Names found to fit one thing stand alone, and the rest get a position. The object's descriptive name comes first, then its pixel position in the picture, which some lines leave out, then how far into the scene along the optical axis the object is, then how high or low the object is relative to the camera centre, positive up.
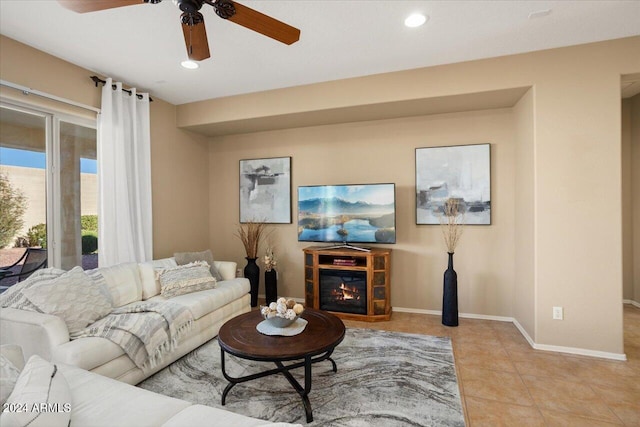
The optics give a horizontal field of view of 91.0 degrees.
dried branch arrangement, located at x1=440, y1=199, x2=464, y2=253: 3.76 -0.10
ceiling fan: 1.66 +1.11
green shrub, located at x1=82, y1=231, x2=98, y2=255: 3.38 -0.30
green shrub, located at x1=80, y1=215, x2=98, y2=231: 3.37 -0.08
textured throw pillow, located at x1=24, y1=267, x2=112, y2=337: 2.23 -0.63
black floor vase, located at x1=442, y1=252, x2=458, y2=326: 3.55 -0.99
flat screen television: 3.86 -0.01
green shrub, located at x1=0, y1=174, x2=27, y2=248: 2.75 +0.05
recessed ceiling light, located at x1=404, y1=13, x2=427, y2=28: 2.38 +1.48
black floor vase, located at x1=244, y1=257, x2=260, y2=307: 4.39 -0.86
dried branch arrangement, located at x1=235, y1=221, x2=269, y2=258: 4.47 -0.31
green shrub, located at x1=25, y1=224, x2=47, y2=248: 2.93 -0.20
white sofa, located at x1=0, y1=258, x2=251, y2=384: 2.06 -0.85
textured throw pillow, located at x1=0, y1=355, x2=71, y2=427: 1.02 -0.65
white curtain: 3.37 +0.41
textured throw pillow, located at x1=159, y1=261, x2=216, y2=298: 3.18 -0.69
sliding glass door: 2.80 +0.30
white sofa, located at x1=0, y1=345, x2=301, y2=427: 1.12 -0.84
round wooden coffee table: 1.98 -0.88
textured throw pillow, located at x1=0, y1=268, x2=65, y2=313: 2.25 -0.58
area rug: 2.01 -1.29
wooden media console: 3.74 -0.85
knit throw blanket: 2.25 -0.87
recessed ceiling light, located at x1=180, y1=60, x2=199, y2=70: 3.07 +1.49
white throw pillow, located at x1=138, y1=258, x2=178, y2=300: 3.21 -0.67
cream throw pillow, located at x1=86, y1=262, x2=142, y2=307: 2.84 -0.63
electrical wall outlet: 2.89 -0.94
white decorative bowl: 2.34 -0.81
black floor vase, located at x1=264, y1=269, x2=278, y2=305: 4.32 -0.99
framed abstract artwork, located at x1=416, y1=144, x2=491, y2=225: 3.71 +0.37
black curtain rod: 3.30 +1.43
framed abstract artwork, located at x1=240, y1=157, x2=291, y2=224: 4.57 +0.34
